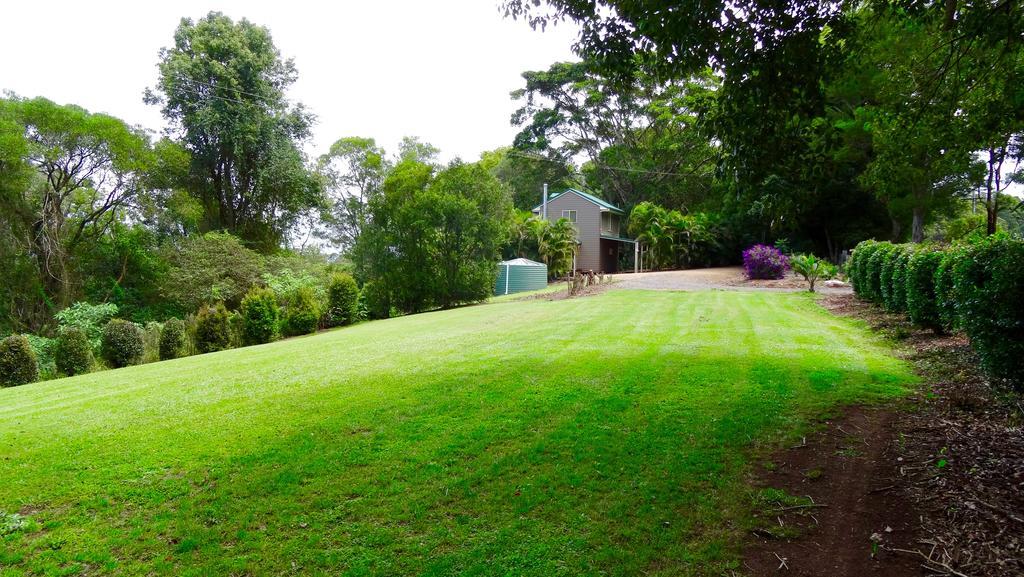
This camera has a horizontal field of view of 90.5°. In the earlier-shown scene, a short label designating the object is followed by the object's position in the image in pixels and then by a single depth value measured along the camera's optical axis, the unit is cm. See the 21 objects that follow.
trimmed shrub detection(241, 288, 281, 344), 1561
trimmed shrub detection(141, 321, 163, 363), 1369
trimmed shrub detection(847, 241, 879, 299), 1225
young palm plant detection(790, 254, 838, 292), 1790
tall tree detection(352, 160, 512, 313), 2036
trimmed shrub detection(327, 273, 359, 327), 1919
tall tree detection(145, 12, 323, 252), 2489
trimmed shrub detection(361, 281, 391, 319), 2083
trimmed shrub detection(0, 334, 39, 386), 1124
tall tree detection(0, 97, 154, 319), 2033
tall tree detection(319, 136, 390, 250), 4031
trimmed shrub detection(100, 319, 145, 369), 1281
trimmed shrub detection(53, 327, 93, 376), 1226
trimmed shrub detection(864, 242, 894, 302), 1107
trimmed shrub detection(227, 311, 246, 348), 1554
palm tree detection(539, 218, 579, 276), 3016
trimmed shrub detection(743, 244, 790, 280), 2280
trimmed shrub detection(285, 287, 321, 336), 1722
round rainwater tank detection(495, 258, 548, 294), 2666
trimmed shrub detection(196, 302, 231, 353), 1464
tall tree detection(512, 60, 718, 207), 3847
